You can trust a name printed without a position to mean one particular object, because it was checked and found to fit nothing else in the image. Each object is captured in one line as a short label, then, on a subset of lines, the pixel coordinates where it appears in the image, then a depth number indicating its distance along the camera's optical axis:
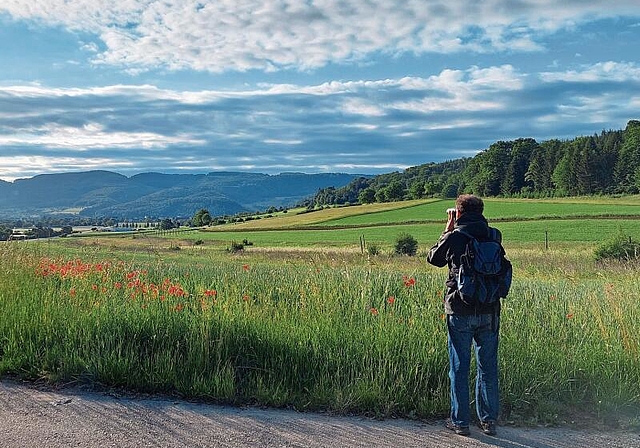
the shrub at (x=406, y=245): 36.31
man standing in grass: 4.46
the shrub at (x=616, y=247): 25.16
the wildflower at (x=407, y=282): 7.10
